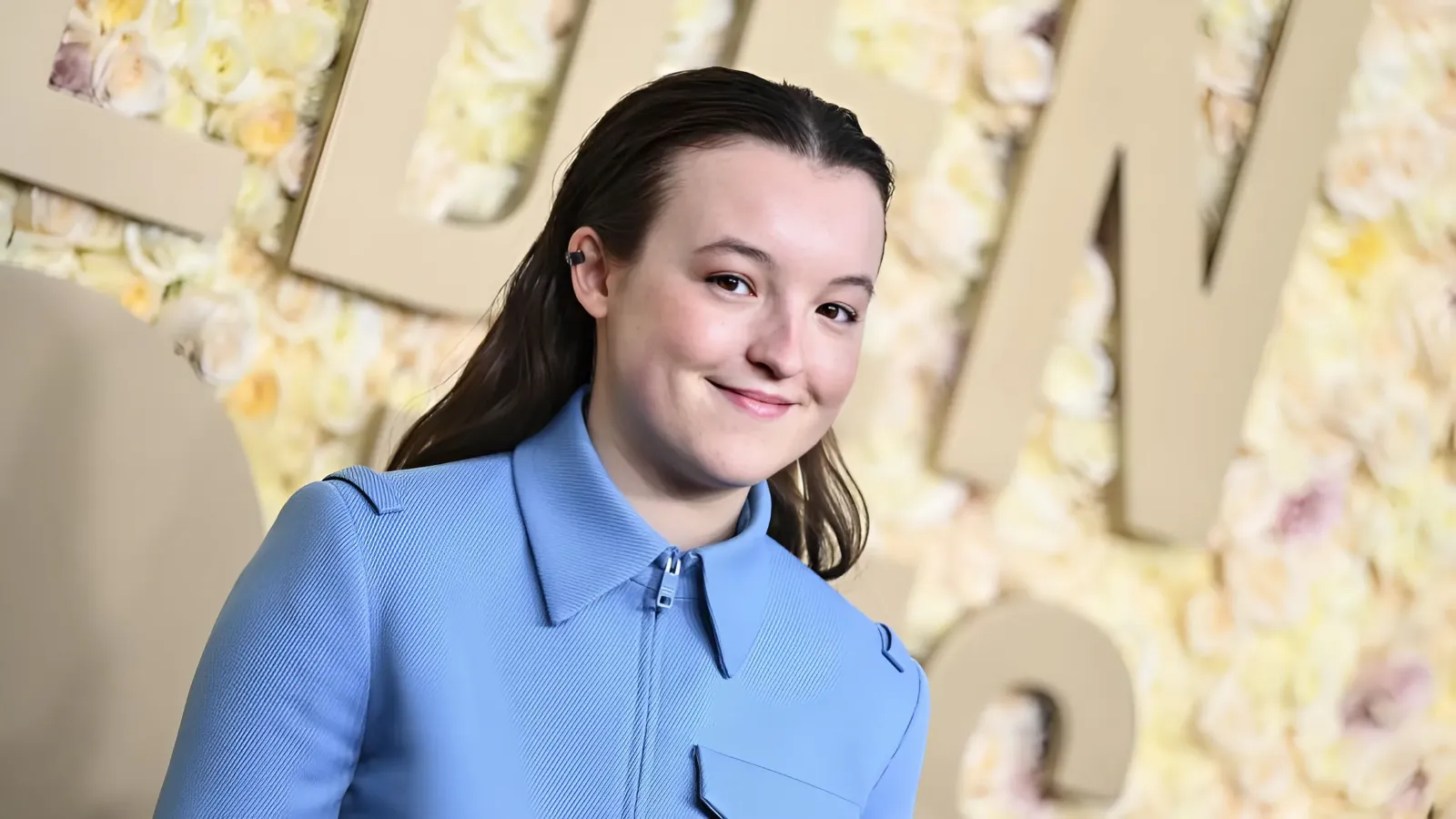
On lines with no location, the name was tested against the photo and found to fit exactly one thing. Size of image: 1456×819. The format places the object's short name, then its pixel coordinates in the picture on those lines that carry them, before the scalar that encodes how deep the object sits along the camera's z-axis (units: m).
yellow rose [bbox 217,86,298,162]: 3.46
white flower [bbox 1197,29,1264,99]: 3.78
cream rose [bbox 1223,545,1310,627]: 3.80
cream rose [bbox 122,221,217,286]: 3.44
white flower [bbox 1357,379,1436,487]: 3.84
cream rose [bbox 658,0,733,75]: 3.60
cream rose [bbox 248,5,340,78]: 3.47
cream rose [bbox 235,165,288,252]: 3.47
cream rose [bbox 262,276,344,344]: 3.48
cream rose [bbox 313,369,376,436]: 3.50
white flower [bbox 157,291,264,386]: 3.45
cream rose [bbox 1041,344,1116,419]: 3.74
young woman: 3.07
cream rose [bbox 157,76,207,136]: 3.44
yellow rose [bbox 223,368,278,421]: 3.48
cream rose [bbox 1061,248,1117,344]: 3.75
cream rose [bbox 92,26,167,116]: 3.42
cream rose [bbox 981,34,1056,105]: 3.70
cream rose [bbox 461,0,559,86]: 3.53
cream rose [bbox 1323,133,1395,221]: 3.82
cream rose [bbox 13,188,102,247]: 3.40
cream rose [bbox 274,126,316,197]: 3.47
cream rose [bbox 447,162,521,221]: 3.54
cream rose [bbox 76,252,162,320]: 3.43
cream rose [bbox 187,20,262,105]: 3.45
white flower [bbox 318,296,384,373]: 3.50
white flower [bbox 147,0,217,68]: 3.44
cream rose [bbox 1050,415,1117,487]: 3.74
